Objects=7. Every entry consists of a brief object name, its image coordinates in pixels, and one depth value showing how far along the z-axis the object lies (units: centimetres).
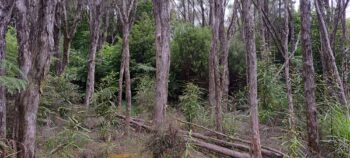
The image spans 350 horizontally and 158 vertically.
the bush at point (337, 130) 685
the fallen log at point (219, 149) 800
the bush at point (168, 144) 698
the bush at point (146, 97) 1135
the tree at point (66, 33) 1155
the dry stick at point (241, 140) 799
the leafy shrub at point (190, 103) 1017
